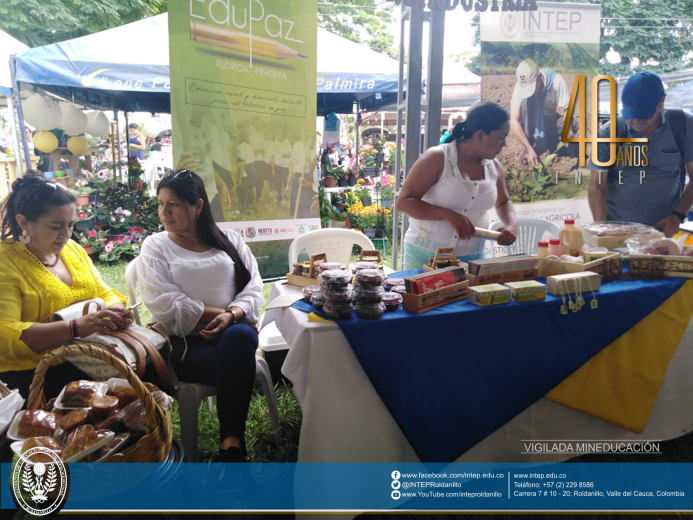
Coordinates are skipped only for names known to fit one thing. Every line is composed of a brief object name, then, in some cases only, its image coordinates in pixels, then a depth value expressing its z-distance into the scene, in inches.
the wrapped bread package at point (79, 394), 54.9
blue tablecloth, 58.5
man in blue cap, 101.4
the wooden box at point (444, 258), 74.3
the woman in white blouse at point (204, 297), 70.2
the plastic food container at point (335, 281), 58.7
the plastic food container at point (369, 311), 58.4
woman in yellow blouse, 62.4
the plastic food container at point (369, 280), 58.7
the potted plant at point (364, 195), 269.3
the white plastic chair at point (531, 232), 110.3
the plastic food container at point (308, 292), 66.9
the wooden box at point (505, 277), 69.3
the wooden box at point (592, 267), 74.6
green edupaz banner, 95.7
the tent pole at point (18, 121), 142.4
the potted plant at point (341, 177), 283.6
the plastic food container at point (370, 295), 58.8
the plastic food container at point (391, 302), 61.5
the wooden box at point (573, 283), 67.6
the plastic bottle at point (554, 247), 78.8
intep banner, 136.7
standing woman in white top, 86.9
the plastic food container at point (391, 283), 70.0
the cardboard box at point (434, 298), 60.6
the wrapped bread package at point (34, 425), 50.1
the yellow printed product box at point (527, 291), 65.3
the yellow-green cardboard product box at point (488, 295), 63.2
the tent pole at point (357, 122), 286.2
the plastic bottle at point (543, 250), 77.5
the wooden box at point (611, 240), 89.4
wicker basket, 49.9
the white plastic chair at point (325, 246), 96.4
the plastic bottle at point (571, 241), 81.9
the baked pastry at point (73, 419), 51.8
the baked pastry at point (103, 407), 53.3
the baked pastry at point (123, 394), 56.4
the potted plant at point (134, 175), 224.1
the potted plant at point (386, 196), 260.8
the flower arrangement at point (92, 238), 192.7
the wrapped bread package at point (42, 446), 47.1
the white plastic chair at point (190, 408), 69.5
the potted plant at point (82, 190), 203.0
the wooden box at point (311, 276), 75.8
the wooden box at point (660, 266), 75.9
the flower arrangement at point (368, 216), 250.1
